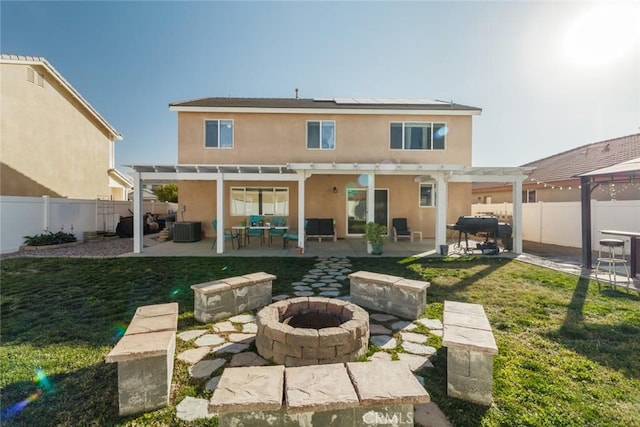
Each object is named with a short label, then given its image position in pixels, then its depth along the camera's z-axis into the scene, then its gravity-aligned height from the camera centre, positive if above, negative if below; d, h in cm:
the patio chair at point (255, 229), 1107 -62
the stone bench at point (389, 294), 419 -125
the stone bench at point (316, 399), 174 -116
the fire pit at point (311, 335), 281 -128
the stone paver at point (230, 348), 322 -155
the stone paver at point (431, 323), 388 -153
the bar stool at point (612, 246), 605 -68
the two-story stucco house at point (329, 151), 1240 +272
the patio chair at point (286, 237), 1021 -88
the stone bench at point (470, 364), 238 -127
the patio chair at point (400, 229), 1224 -68
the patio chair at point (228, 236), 1018 -83
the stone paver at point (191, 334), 354 -155
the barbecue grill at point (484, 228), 928 -47
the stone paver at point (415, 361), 294 -156
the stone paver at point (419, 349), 322 -155
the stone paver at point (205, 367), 278 -156
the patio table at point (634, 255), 623 -88
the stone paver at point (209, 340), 339 -155
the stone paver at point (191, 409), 221 -157
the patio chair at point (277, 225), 1064 -50
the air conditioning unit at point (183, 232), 1168 -80
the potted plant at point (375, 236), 905 -73
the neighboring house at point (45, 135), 1180 +368
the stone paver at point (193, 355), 303 -156
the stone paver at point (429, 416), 215 -158
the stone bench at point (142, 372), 225 -128
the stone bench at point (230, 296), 401 -126
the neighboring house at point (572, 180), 1288 +198
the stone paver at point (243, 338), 346 -155
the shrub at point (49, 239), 1018 -100
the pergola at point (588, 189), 706 +66
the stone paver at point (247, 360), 294 -155
